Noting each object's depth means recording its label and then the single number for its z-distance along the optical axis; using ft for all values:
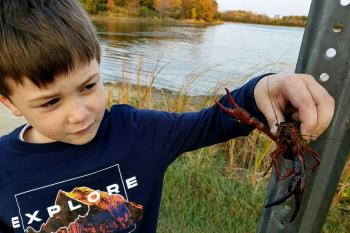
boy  1.25
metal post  1.03
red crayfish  1.06
